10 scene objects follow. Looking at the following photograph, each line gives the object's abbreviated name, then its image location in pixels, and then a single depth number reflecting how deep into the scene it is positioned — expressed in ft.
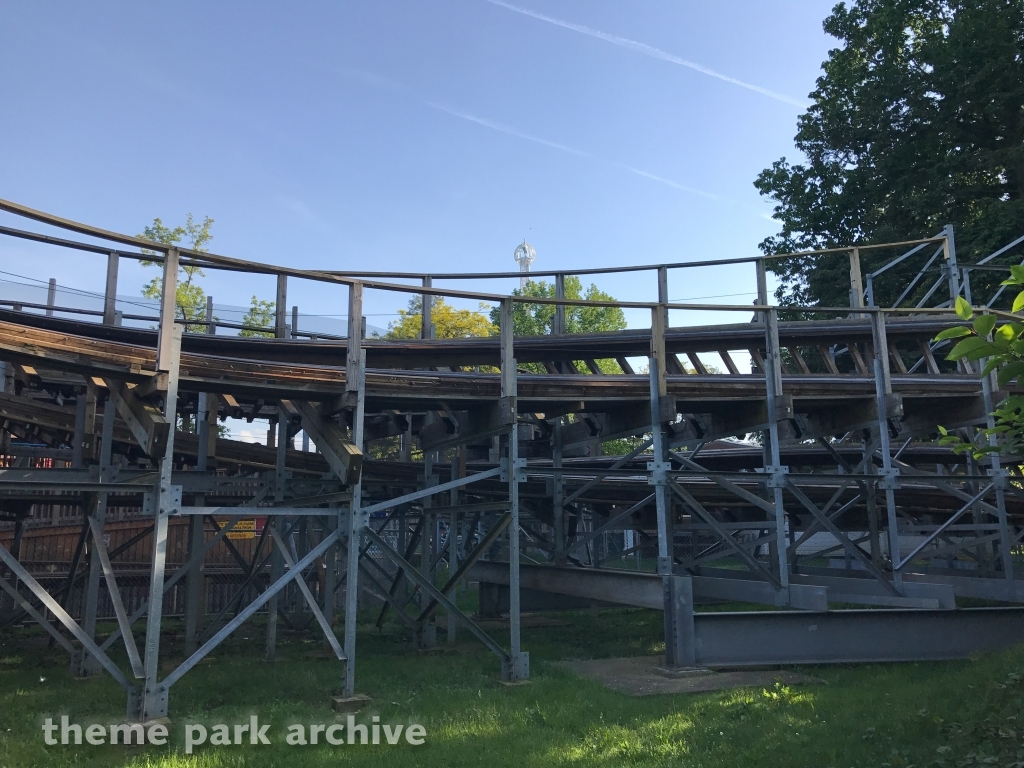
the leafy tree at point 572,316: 136.15
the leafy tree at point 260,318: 91.01
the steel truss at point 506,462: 25.89
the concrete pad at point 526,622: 51.47
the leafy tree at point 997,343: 10.11
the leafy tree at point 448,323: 119.14
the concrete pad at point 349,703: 26.45
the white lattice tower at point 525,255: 150.20
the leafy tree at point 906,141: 76.13
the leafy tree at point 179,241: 88.17
